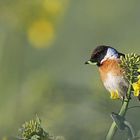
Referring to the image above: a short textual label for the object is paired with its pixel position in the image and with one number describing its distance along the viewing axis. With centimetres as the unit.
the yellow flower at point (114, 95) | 708
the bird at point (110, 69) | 738
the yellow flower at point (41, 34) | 1107
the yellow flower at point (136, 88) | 615
